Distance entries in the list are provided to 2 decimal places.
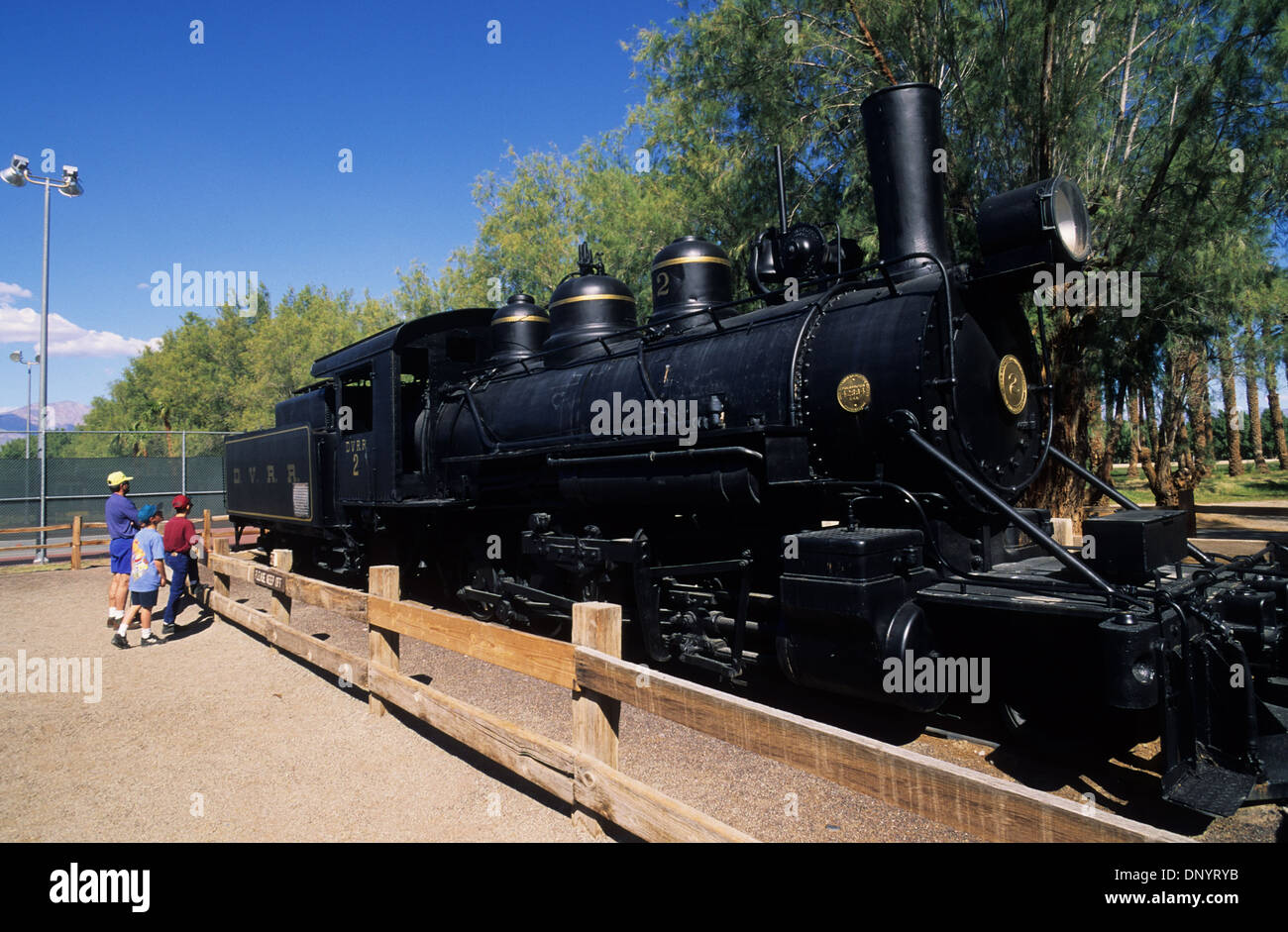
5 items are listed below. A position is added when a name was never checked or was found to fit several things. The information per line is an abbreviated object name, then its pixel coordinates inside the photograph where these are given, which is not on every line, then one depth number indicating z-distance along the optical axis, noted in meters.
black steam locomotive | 3.98
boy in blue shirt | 8.55
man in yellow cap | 8.88
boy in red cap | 8.94
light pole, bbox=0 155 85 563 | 17.62
